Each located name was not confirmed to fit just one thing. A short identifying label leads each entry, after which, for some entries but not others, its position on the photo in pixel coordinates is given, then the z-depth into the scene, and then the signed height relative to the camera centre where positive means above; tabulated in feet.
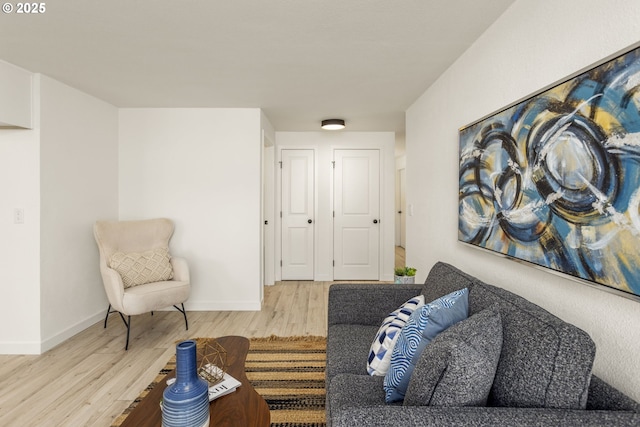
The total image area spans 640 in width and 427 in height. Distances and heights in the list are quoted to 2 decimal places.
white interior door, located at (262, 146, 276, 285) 15.85 -0.18
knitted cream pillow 9.90 -1.71
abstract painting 3.35 +0.44
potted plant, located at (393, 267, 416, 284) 8.64 -1.70
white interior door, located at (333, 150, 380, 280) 16.51 +0.02
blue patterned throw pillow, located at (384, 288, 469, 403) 3.83 -1.53
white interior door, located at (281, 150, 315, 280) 16.51 -0.13
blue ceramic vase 3.59 -2.04
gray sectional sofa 2.76 -1.69
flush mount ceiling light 13.64 +3.65
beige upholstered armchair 9.37 -1.74
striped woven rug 6.13 -3.74
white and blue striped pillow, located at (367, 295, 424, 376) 4.64 -1.92
